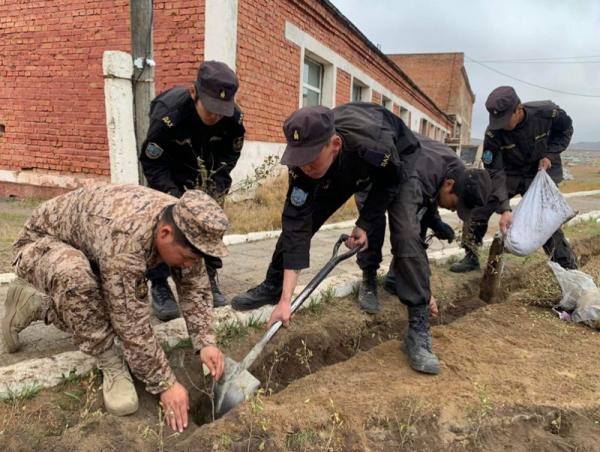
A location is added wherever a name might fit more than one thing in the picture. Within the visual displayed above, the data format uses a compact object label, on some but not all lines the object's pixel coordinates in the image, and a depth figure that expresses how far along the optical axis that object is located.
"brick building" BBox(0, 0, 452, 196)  6.92
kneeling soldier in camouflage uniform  1.98
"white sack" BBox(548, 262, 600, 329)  3.65
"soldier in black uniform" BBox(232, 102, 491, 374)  2.53
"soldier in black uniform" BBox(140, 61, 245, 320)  2.96
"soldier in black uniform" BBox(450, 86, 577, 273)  4.21
